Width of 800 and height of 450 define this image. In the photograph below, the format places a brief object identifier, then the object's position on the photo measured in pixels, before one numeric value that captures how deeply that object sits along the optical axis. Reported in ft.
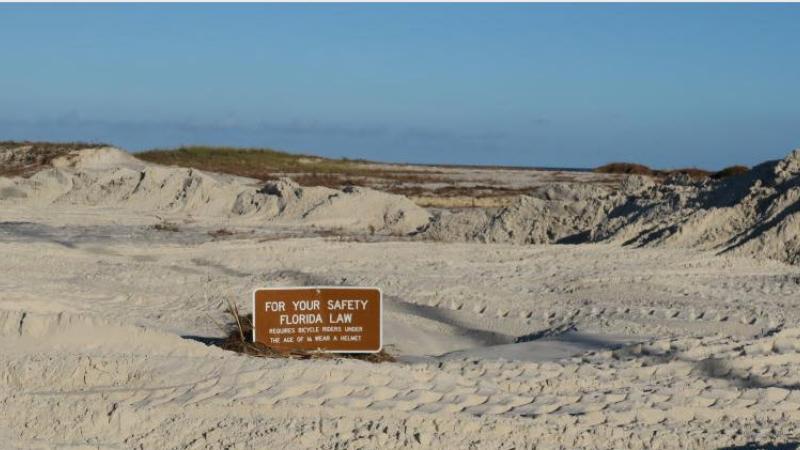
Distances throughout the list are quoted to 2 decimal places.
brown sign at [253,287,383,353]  31.68
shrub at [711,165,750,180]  129.98
